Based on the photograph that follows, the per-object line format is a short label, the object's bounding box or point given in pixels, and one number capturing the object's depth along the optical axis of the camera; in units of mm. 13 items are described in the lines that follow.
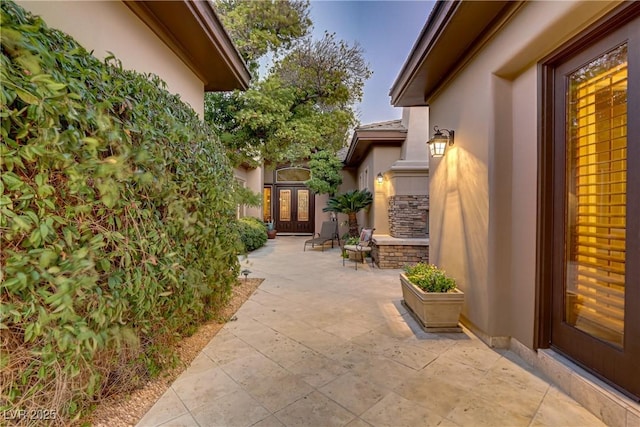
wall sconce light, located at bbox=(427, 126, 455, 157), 3709
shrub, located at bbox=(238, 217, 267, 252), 9180
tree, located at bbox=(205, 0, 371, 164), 5883
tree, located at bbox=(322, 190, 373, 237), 8852
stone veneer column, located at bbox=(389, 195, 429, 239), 7055
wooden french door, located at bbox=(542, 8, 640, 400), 1820
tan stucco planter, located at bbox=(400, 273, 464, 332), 3204
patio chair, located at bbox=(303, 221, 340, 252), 9883
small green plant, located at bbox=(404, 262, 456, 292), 3352
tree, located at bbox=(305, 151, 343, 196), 10781
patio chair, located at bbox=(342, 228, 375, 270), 6906
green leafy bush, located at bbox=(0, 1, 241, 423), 1242
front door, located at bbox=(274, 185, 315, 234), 14547
